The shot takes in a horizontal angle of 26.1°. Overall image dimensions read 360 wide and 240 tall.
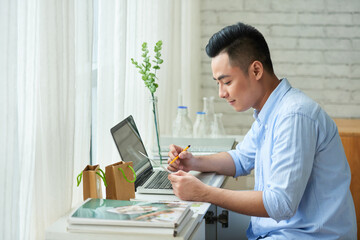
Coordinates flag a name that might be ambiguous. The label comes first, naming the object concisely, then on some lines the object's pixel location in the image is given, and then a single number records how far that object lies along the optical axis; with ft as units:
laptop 8.55
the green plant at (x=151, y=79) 9.45
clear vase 9.74
